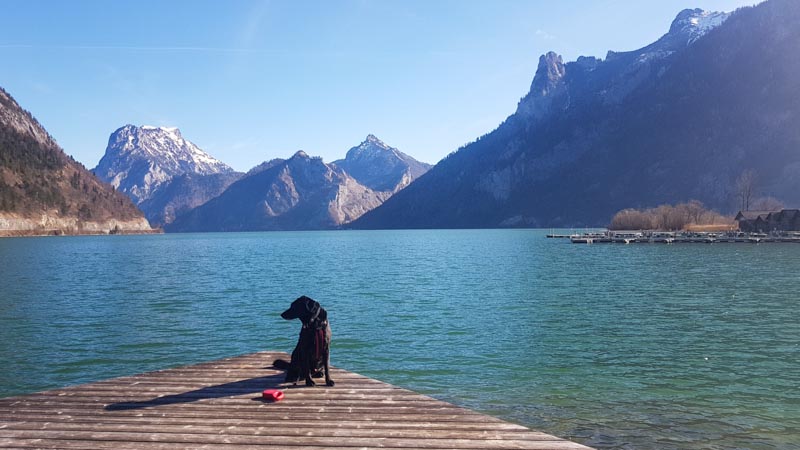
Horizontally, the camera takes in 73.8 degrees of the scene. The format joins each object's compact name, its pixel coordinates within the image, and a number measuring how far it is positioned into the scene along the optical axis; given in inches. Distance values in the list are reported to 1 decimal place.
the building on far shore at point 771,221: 6067.9
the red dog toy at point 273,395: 453.7
